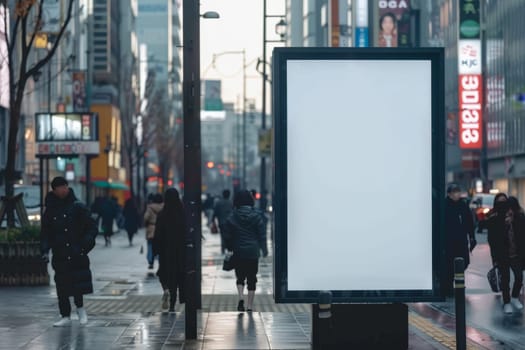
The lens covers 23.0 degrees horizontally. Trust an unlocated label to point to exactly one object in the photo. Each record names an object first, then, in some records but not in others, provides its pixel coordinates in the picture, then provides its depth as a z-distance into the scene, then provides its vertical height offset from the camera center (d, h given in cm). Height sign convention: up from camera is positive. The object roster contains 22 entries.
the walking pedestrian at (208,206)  6919 -272
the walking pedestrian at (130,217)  4622 -223
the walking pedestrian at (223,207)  3538 -147
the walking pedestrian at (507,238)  1844 -121
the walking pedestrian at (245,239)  1825 -119
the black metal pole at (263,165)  5556 -45
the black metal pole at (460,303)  1214 -141
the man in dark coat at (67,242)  1628 -109
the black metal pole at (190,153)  1395 +3
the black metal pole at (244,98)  7299 +378
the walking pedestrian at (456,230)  2078 -123
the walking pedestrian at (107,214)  4806 -219
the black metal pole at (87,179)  5496 -100
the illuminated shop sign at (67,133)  4378 +91
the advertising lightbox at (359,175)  1217 -20
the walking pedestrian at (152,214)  2652 -120
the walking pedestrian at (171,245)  1825 -127
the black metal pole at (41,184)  4483 -99
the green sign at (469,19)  7319 +770
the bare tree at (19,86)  2607 +144
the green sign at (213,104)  8194 +326
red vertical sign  7769 +262
